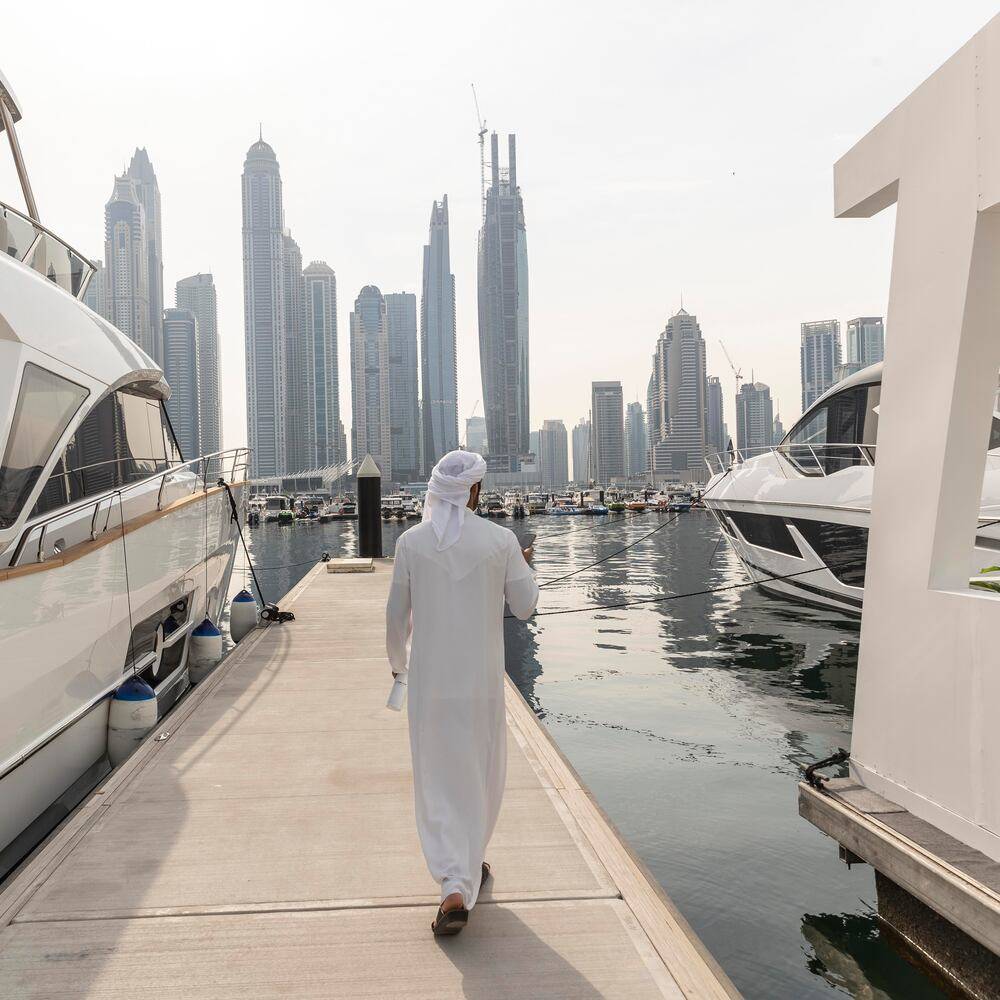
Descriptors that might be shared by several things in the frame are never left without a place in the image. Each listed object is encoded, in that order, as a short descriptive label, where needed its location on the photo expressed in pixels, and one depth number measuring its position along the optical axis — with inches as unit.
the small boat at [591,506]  3472.0
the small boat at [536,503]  3668.8
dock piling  738.8
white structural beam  148.3
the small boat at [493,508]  3405.5
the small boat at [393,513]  3385.8
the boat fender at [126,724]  254.7
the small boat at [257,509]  3359.7
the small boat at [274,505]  3809.1
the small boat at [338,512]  3521.2
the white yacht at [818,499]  540.7
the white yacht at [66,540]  197.8
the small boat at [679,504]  3446.6
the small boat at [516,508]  3398.1
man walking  133.1
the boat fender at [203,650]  396.5
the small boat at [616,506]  3434.5
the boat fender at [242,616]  454.0
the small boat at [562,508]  3506.4
